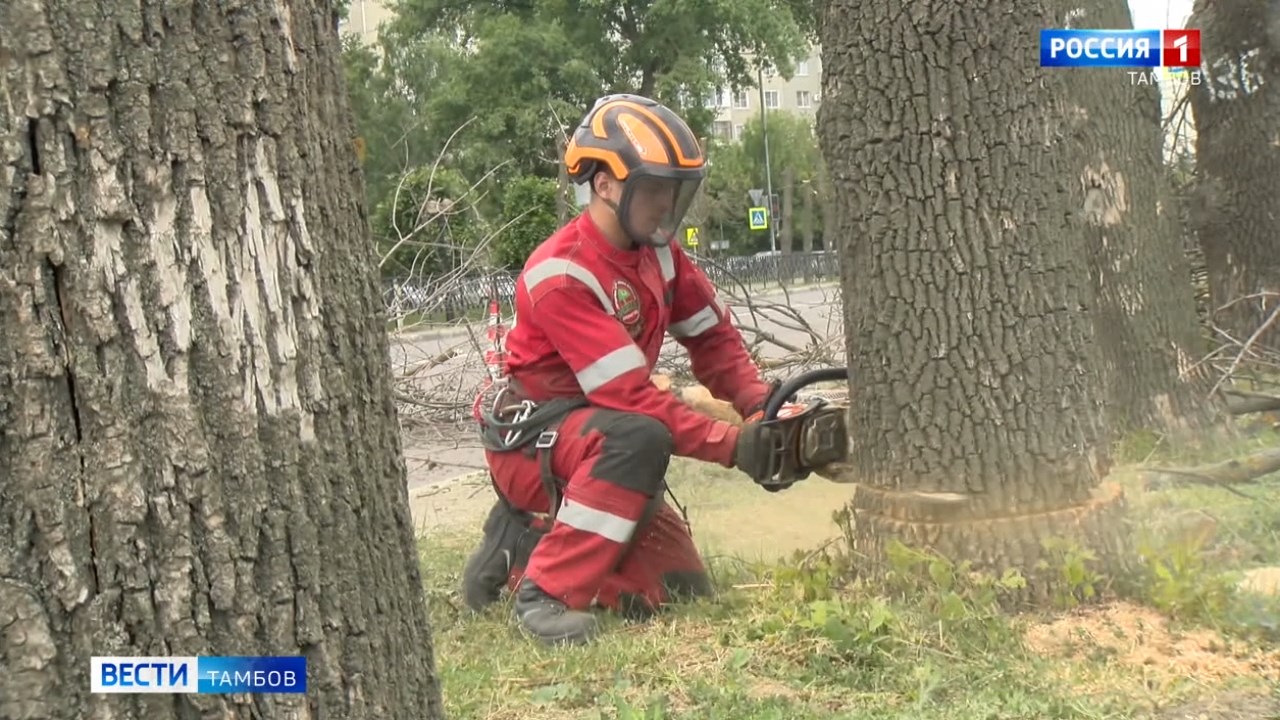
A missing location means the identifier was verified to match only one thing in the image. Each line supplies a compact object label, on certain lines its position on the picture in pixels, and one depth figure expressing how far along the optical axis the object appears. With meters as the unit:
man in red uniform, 3.47
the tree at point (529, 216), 19.05
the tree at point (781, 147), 63.22
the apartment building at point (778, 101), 80.50
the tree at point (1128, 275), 5.80
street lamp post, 40.59
